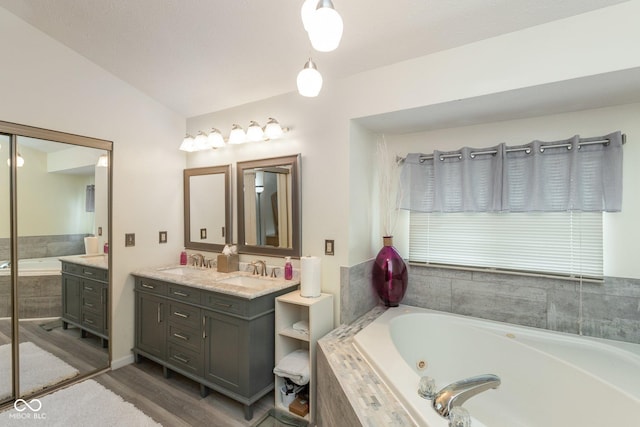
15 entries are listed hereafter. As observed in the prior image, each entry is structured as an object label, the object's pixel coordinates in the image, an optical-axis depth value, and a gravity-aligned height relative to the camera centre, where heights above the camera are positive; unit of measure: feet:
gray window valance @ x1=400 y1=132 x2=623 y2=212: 6.46 +0.92
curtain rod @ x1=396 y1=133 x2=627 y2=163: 6.42 +1.60
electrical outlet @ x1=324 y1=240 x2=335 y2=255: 7.70 -0.77
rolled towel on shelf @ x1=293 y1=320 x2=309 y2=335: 7.11 -2.65
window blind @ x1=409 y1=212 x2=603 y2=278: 6.76 -0.64
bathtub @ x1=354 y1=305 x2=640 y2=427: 4.93 -2.95
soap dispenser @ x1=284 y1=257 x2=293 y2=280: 8.16 -1.42
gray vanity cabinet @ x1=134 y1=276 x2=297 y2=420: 6.77 -2.96
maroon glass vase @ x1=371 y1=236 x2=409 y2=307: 8.03 -1.52
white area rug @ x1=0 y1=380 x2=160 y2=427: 6.42 -4.32
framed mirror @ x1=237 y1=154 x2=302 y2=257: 8.26 +0.33
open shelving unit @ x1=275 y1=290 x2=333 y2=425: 6.68 -2.63
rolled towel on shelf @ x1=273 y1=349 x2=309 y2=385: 6.59 -3.39
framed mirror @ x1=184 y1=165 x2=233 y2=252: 9.71 +0.36
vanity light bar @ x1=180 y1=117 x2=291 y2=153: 8.19 +2.45
